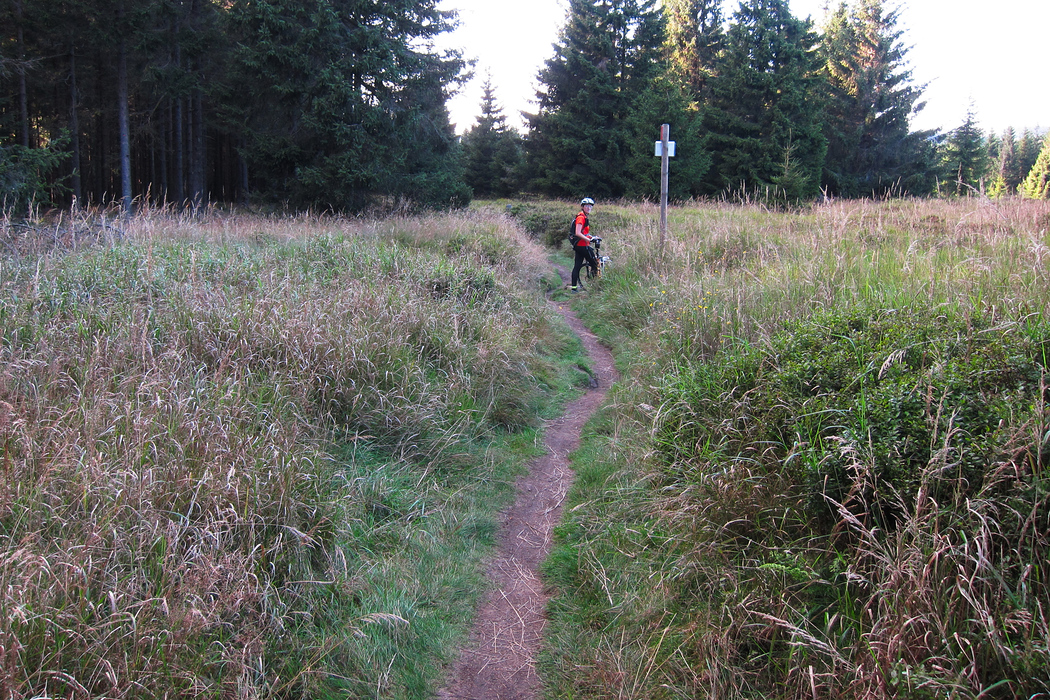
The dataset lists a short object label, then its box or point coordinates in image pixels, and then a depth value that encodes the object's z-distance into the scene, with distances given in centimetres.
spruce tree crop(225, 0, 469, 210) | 1559
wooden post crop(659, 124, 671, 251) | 1027
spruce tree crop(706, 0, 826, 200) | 3134
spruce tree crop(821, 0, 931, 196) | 3631
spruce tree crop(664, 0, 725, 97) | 3884
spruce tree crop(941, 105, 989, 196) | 3691
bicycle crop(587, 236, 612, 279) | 1201
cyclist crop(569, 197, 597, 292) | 1170
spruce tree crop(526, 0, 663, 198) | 3312
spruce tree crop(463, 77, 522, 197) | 4222
